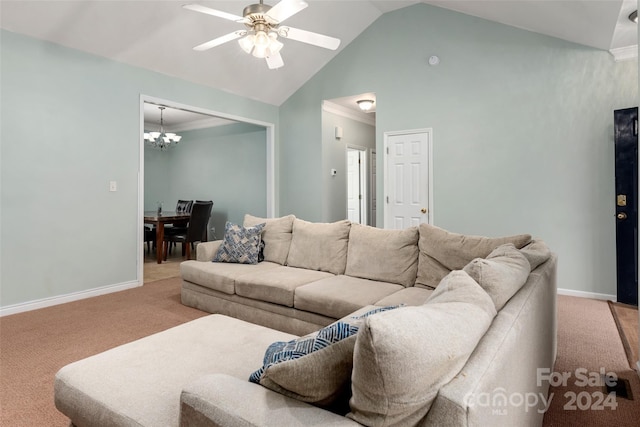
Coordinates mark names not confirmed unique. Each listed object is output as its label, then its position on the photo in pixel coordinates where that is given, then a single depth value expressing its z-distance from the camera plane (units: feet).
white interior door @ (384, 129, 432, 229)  16.05
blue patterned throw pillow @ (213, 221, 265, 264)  11.64
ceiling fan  8.38
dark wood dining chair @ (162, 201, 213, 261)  19.29
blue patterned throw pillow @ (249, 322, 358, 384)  3.26
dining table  18.78
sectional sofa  2.58
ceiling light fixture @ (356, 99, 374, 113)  19.11
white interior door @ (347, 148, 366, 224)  24.47
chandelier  22.68
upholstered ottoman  4.00
